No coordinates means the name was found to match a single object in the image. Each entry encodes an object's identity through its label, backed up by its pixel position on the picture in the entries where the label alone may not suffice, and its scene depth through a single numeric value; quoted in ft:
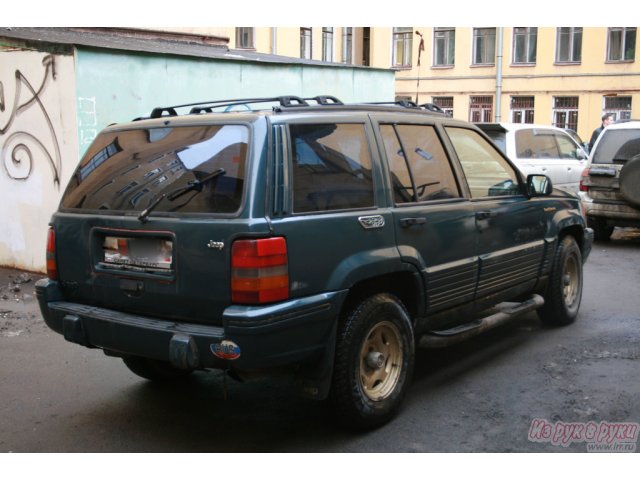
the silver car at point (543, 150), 38.37
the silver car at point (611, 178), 34.06
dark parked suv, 11.84
